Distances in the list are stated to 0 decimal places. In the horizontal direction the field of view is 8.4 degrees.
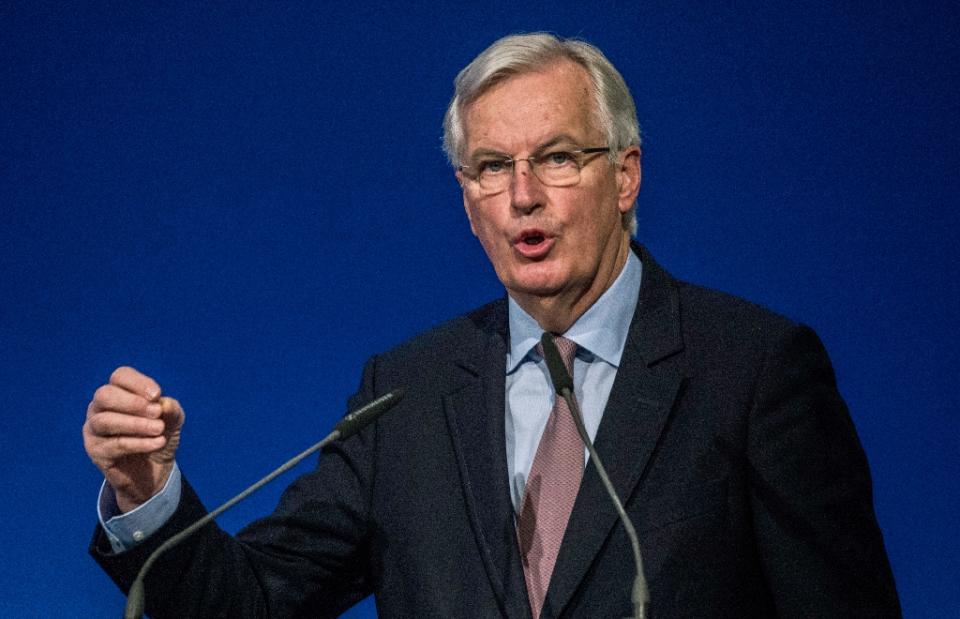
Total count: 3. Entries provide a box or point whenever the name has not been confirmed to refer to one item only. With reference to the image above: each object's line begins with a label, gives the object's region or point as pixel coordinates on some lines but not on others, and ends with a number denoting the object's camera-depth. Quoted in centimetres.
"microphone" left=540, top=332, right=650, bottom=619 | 553
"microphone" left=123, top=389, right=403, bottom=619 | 559
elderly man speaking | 574
